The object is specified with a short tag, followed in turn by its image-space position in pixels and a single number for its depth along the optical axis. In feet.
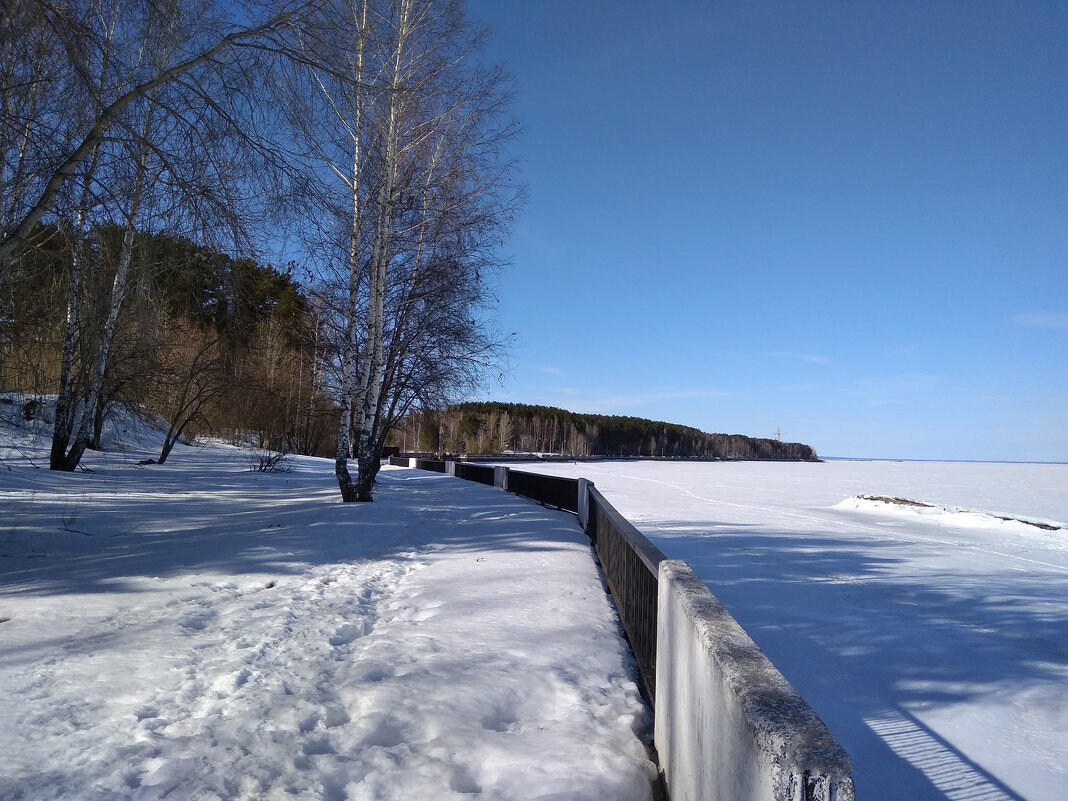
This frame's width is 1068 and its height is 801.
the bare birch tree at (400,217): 36.47
